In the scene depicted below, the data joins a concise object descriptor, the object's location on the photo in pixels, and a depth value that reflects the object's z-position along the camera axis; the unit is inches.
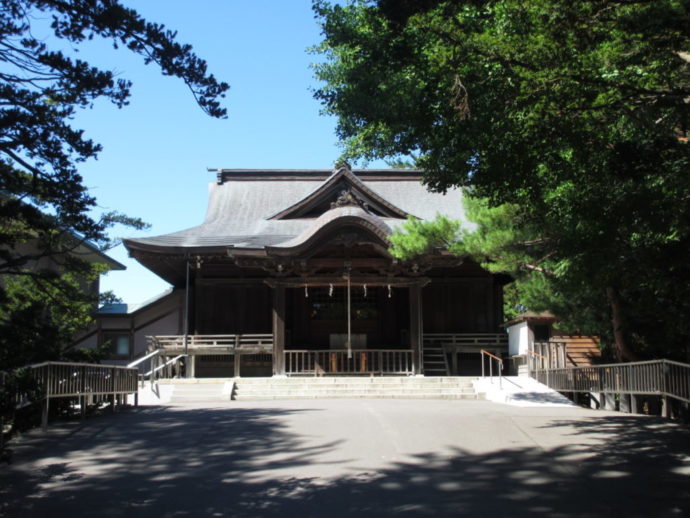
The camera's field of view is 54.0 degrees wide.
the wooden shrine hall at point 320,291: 725.3
